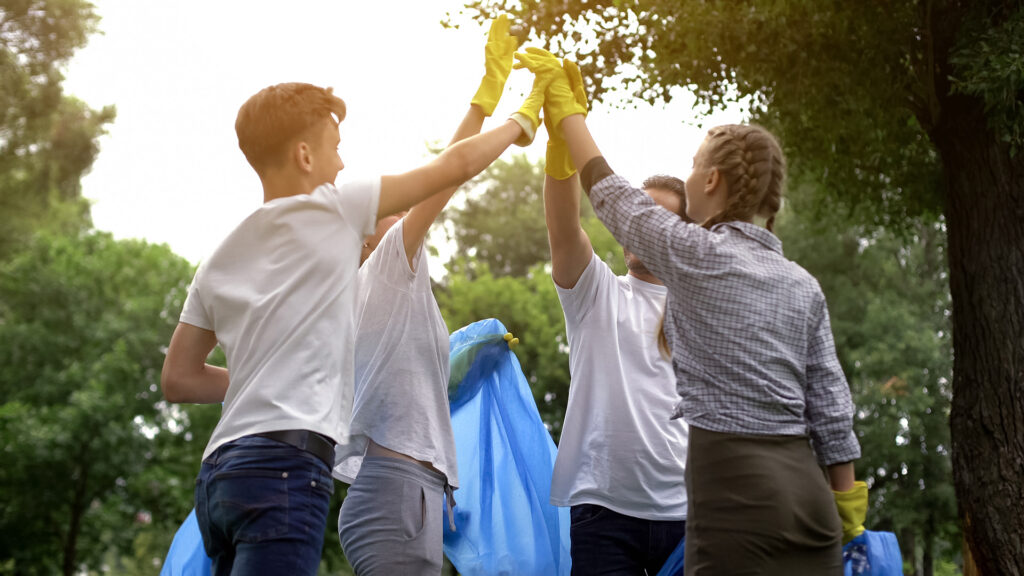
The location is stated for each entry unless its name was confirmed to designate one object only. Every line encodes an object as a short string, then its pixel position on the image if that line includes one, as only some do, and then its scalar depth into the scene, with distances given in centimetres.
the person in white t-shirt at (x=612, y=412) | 310
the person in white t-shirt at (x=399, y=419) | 281
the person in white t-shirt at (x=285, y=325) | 228
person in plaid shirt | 224
